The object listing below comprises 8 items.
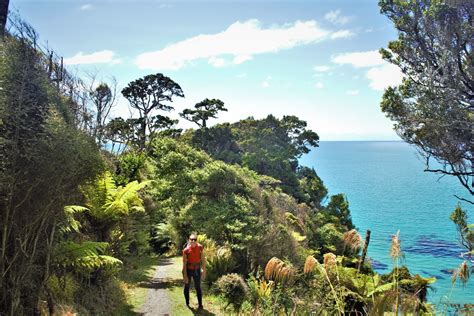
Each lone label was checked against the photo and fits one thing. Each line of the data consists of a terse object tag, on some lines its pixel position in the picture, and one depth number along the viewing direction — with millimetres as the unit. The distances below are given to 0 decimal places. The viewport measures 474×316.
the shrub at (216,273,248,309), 8680
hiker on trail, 7516
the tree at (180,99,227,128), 39812
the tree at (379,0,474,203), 9281
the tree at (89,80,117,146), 25062
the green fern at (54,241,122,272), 5875
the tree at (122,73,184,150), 35562
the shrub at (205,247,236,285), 10414
